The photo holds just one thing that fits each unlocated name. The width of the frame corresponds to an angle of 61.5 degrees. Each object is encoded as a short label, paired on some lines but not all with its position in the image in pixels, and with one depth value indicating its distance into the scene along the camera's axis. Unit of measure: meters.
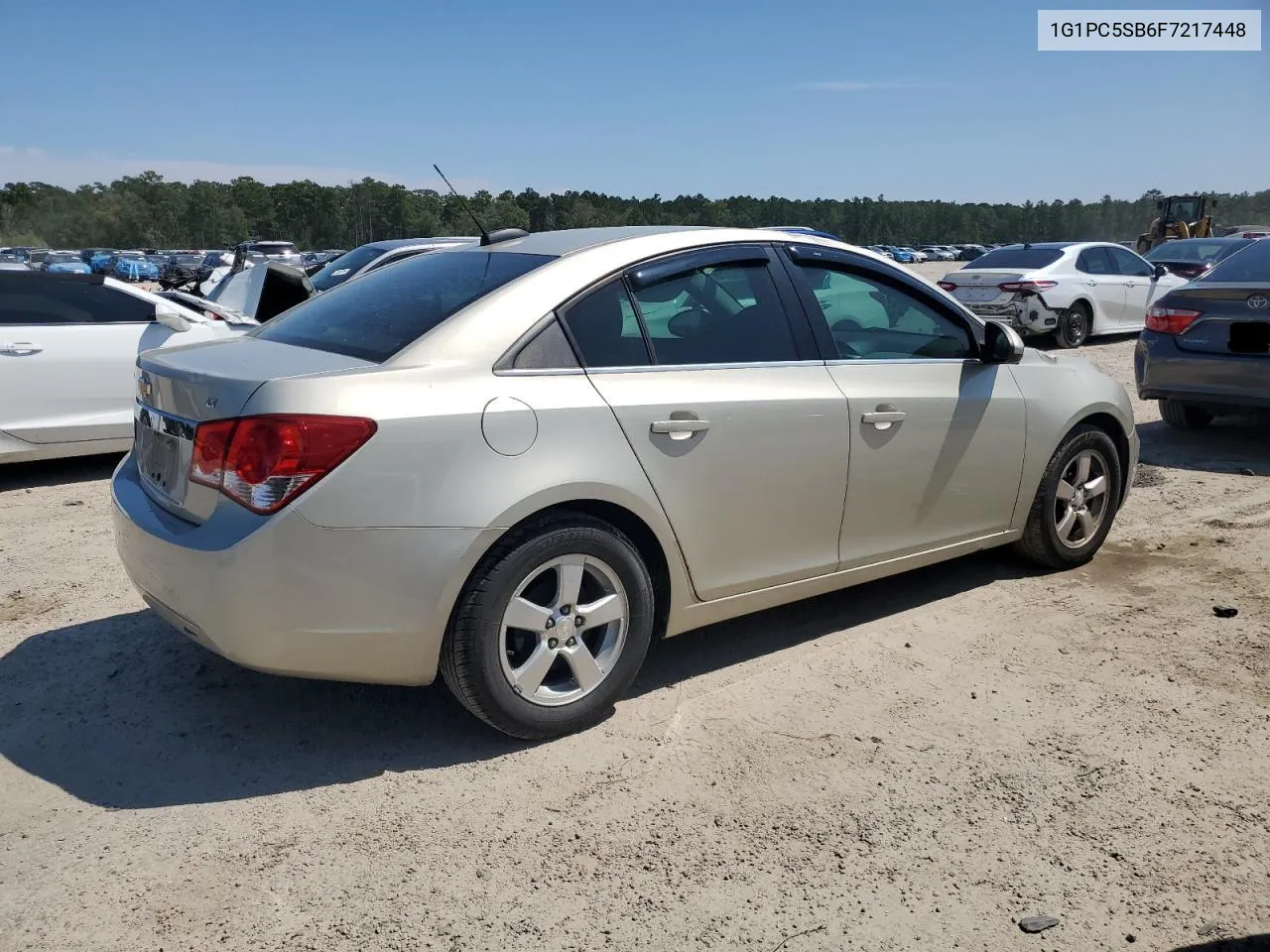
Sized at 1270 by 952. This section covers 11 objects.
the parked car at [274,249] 32.98
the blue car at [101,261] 49.88
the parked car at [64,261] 42.84
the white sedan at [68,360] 6.97
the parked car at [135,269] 47.94
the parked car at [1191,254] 17.73
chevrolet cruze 3.03
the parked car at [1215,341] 7.50
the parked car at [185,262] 41.38
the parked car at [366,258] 12.14
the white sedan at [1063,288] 14.56
